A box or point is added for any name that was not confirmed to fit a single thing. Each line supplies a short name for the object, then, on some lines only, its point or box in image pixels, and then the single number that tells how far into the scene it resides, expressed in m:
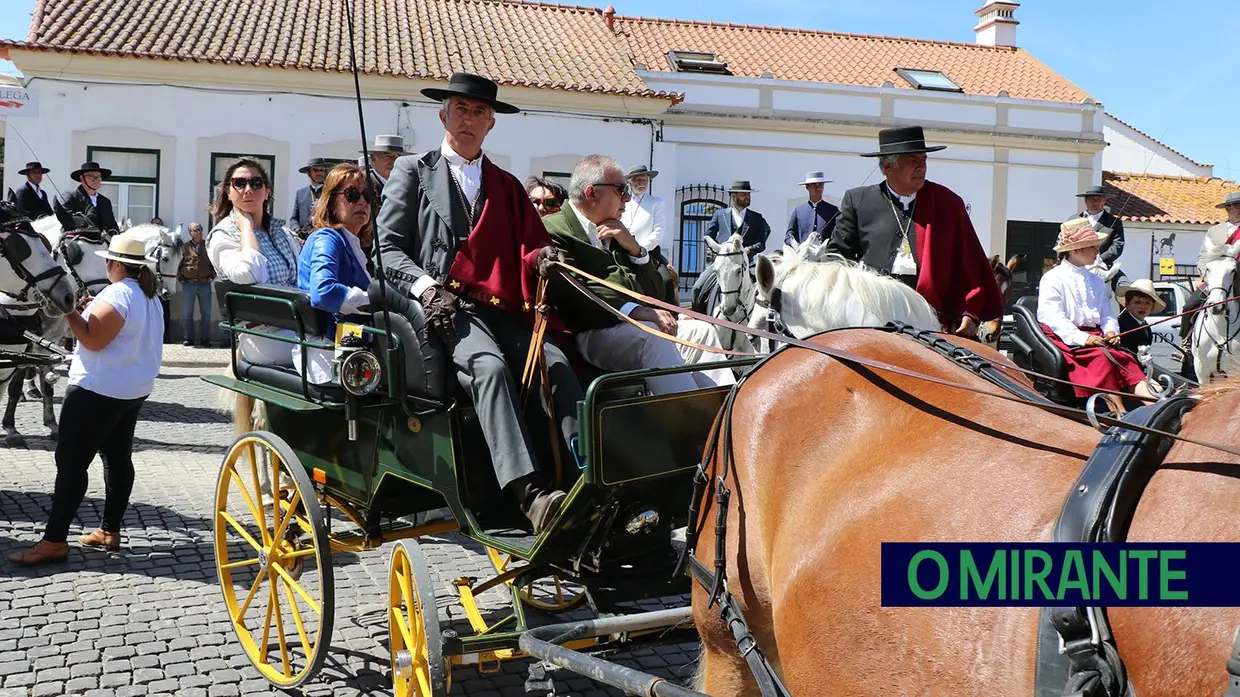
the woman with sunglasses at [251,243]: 5.39
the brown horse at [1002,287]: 5.01
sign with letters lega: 16.56
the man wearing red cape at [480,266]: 3.56
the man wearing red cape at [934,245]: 4.46
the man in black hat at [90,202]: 12.04
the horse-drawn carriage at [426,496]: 3.33
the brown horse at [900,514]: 1.68
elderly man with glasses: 4.02
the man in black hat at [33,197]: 12.72
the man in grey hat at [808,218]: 11.24
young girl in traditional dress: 5.96
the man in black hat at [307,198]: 10.06
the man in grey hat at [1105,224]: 12.36
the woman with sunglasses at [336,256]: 4.46
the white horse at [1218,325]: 8.69
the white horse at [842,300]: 3.77
